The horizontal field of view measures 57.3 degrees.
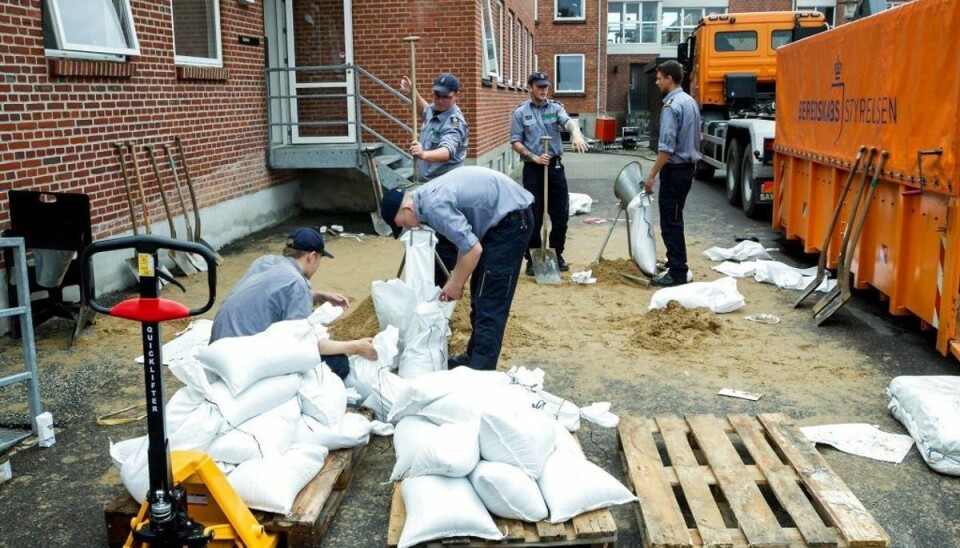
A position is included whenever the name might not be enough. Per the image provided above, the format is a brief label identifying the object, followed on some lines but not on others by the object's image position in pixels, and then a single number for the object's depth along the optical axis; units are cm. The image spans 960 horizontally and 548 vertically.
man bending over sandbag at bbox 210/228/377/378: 394
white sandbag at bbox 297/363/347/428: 375
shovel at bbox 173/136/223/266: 854
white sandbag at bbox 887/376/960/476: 388
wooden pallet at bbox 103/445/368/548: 312
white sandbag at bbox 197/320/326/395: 349
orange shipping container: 518
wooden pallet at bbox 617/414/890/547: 308
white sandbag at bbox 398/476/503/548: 301
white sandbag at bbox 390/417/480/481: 320
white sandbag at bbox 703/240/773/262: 895
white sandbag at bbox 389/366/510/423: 363
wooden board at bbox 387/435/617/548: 303
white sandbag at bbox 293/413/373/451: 364
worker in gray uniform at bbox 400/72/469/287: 674
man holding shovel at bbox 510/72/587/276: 834
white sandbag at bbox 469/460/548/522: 310
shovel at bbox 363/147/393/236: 1043
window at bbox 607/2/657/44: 3678
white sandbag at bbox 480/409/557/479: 327
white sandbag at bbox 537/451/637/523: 313
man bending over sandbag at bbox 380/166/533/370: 445
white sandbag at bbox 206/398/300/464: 331
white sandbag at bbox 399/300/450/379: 472
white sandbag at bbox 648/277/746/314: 680
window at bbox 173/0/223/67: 900
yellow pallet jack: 230
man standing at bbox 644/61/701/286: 746
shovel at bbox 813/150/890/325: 609
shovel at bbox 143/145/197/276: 809
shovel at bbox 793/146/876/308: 646
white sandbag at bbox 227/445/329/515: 312
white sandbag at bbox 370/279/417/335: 490
